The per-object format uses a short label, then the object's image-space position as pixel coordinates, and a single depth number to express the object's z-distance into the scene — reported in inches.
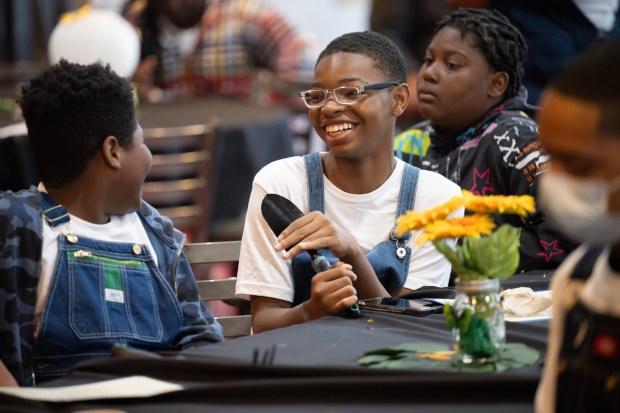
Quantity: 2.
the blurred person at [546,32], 234.3
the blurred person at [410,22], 320.1
